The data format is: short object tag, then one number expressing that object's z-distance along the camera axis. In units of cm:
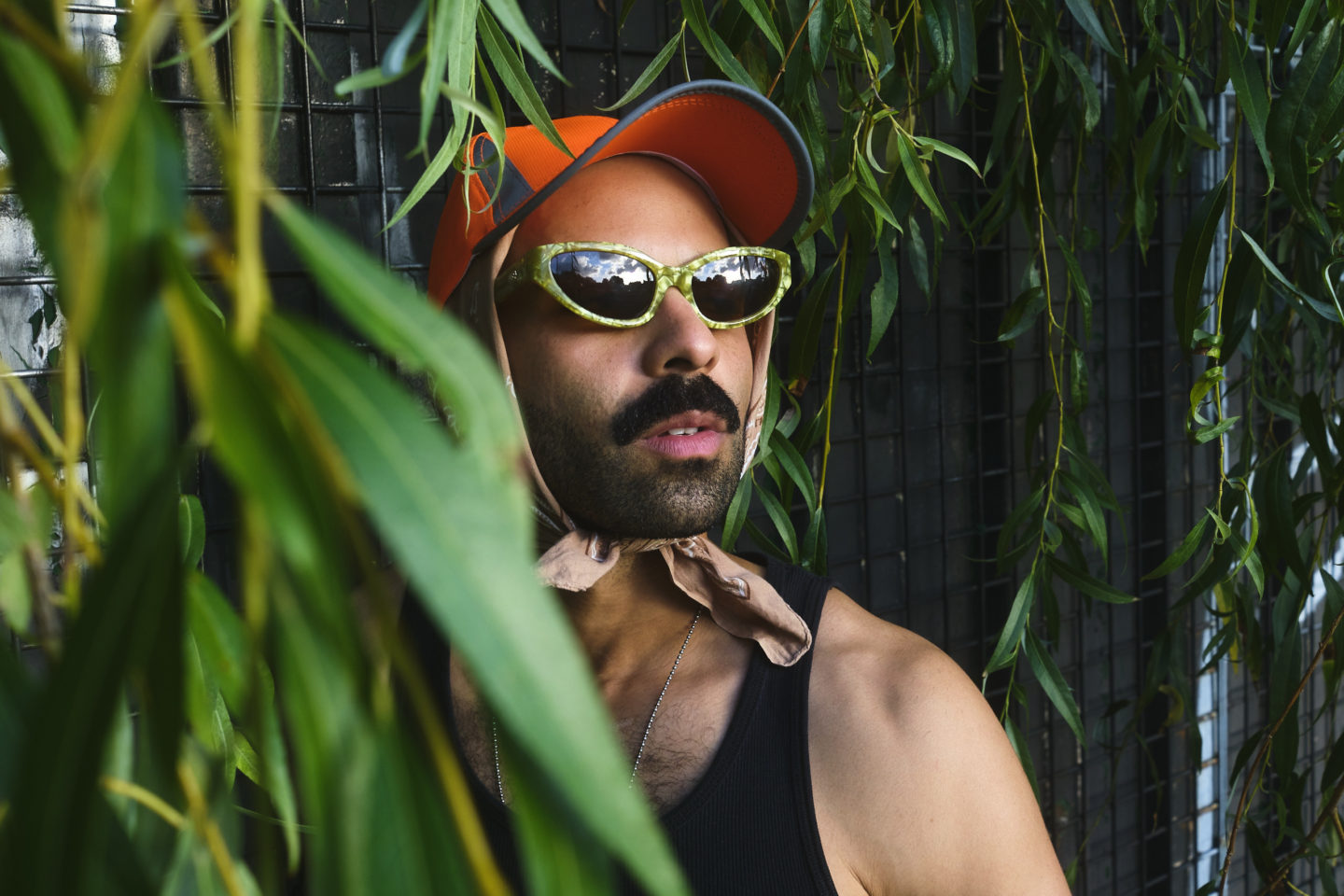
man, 90
